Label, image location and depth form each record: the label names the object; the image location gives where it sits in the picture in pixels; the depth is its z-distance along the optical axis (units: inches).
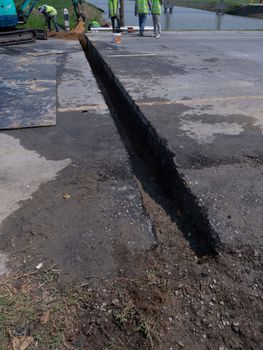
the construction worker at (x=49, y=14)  566.6
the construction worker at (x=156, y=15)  524.7
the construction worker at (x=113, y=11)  543.5
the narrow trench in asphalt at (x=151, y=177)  107.5
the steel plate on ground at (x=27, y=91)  184.9
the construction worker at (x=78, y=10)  610.4
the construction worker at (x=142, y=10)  538.6
